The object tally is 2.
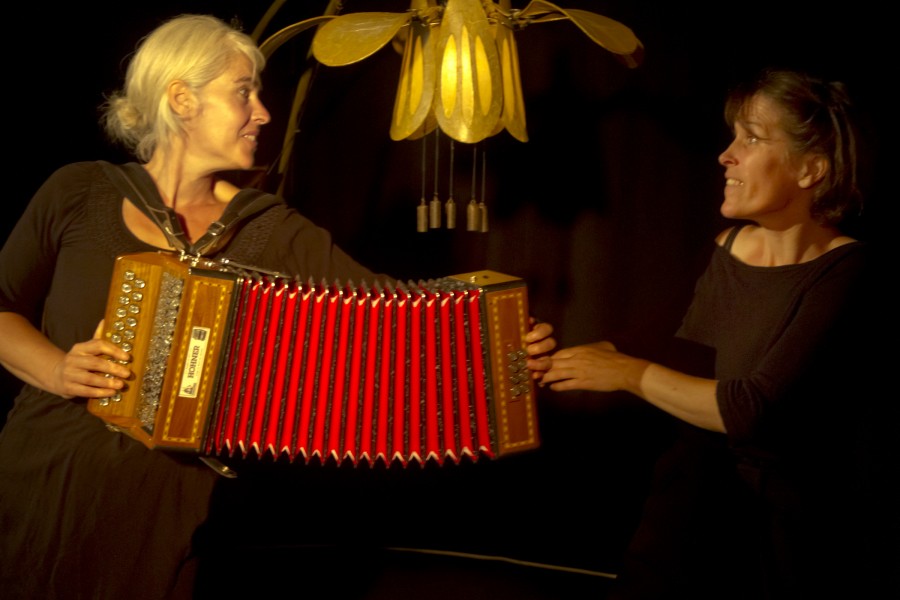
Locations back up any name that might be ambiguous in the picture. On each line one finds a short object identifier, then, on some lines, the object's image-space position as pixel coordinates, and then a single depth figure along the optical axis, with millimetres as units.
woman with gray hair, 1911
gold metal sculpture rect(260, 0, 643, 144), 2049
